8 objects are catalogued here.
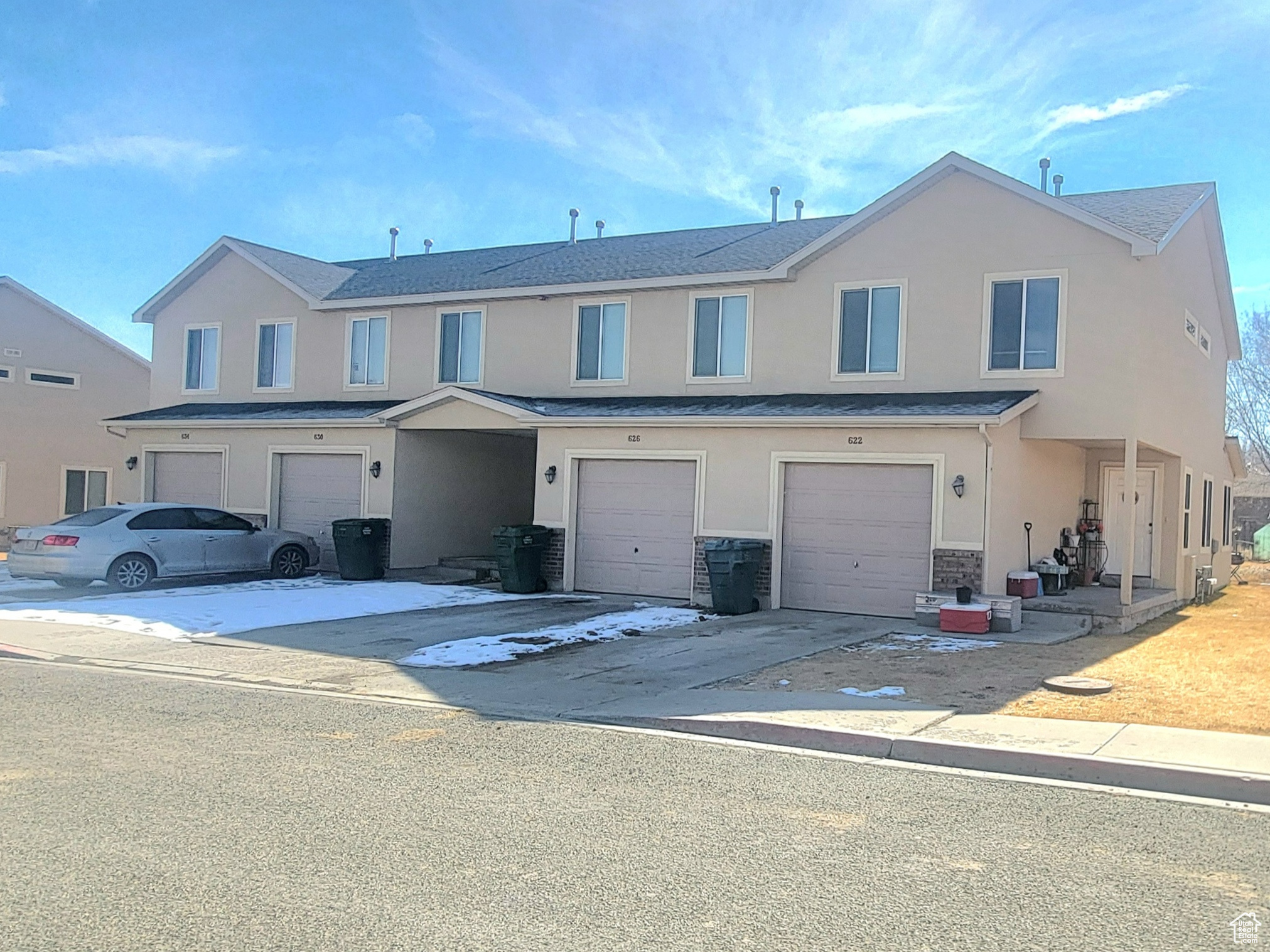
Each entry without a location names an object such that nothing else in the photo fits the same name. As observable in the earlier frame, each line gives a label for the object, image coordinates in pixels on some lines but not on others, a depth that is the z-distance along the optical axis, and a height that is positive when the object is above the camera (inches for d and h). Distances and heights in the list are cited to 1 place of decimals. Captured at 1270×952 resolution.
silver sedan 677.3 -44.7
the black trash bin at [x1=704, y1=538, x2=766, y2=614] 644.7 -40.7
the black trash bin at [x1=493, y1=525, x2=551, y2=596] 728.3 -41.7
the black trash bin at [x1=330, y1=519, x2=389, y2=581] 788.6 -44.1
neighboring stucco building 1186.0 +73.4
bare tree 1839.3 +196.4
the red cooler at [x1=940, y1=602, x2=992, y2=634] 575.5 -54.8
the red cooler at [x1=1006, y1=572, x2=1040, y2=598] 638.5 -40.2
